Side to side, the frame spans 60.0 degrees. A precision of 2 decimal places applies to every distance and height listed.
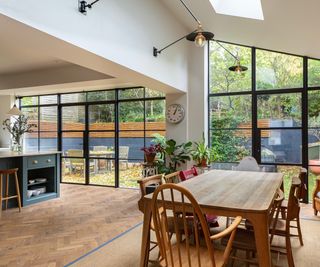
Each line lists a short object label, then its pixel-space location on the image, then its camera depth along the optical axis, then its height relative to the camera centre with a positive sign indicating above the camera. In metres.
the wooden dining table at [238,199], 1.79 -0.52
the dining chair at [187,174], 3.18 -0.49
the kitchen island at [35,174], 4.85 -0.78
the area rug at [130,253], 2.68 -1.26
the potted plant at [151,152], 5.38 -0.37
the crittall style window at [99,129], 6.20 +0.10
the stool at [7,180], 4.34 -0.76
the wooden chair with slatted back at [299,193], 2.42 -0.56
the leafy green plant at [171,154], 5.27 -0.42
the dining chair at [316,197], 4.03 -0.95
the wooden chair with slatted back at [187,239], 1.59 -0.65
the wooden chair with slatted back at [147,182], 2.26 -0.45
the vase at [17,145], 5.54 -0.23
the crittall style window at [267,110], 4.92 +0.43
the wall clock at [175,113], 5.55 +0.40
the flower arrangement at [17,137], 5.57 -0.07
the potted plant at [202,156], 5.14 -0.43
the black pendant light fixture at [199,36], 2.79 +1.01
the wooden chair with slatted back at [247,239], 2.10 -0.85
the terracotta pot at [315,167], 4.86 -0.61
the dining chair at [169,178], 2.78 -0.46
